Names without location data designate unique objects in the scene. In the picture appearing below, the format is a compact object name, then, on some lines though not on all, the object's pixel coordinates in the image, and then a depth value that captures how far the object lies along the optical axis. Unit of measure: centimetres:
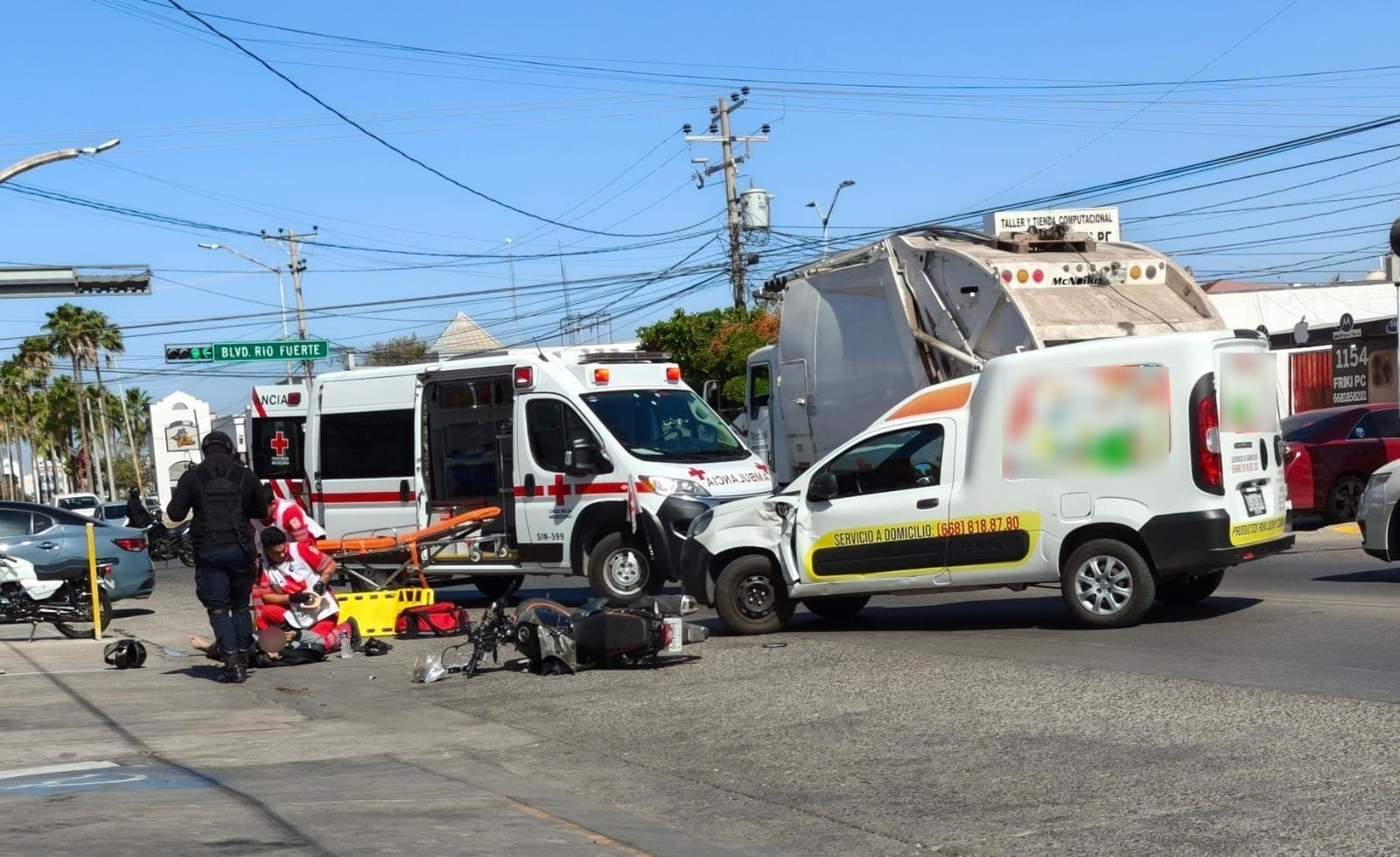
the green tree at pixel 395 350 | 6939
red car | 2042
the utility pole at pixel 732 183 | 4156
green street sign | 3834
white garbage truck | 1614
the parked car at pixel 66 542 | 1872
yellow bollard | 1582
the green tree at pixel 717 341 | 4197
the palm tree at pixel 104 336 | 7325
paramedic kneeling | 1335
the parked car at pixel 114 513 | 4183
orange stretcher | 1689
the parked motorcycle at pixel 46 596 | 1650
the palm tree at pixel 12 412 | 8306
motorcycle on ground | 1149
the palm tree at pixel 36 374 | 7831
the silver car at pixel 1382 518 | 1371
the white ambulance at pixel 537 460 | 1596
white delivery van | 1137
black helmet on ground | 1366
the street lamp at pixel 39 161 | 2166
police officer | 1218
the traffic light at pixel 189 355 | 3841
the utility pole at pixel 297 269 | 5003
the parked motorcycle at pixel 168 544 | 3178
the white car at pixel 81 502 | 4781
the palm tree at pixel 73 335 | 7300
